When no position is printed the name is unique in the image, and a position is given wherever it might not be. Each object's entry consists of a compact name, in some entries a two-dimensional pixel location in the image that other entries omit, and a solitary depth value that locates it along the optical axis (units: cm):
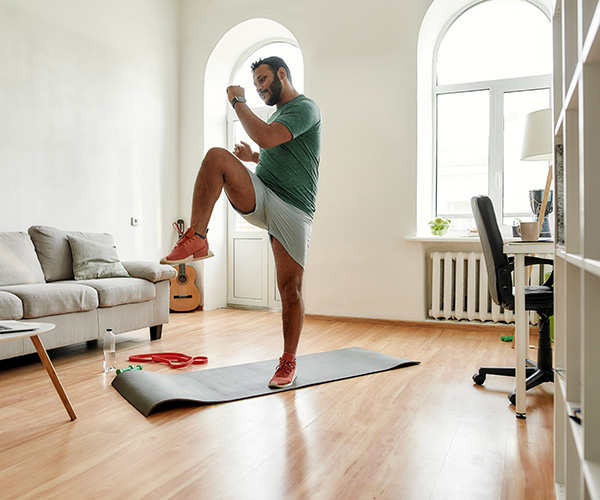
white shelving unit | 74
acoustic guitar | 505
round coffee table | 173
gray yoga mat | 221
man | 208
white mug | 242
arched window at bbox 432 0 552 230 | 435
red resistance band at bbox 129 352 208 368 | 293
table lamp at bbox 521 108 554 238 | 324
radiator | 411
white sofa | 279
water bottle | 285
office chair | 235
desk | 205
